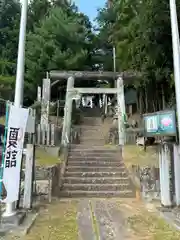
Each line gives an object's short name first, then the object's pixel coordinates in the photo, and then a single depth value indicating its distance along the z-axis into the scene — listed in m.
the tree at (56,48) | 12.98
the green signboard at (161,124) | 4.67
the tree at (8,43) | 13.53
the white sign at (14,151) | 3.22
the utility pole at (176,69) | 4.02
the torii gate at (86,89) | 8.82
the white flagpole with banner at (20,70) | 3.44
